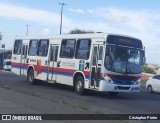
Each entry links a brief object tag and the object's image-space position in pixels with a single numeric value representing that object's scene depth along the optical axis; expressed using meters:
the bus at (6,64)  43.19
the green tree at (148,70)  39.94
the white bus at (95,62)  14.36
